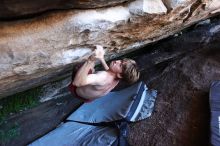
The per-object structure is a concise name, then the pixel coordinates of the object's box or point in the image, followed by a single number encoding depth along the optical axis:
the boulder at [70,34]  2.48
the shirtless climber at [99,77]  2.13
